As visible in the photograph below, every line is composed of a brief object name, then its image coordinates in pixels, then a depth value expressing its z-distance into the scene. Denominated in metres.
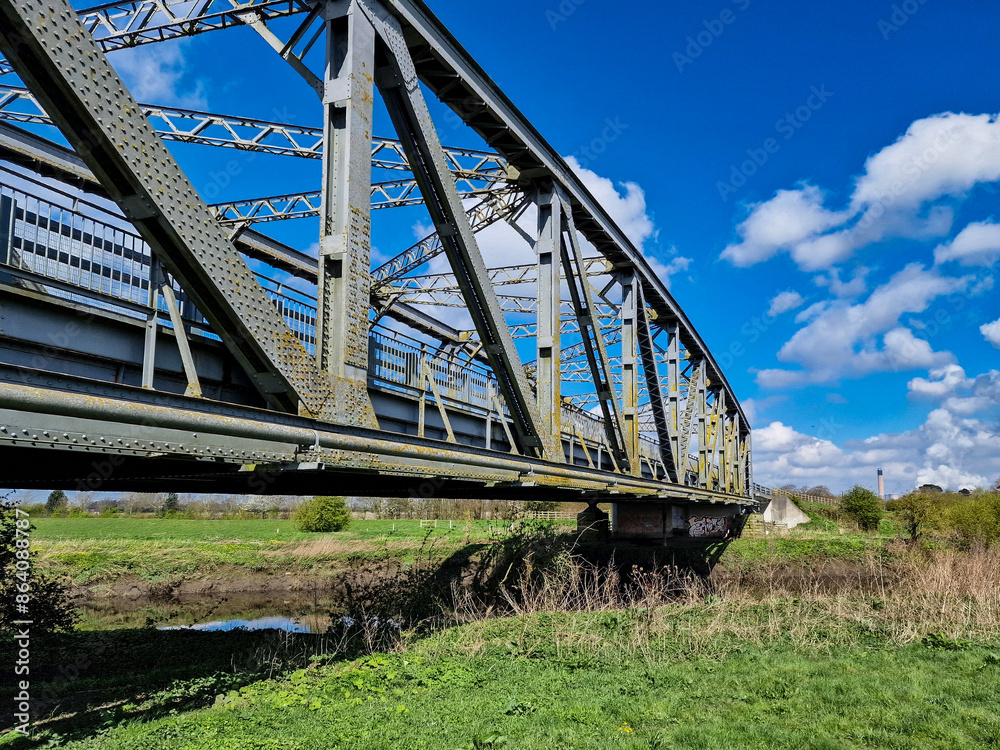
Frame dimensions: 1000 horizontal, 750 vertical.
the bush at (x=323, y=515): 45.12
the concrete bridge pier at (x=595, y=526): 30.09
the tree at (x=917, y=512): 37.81
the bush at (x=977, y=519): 31.77
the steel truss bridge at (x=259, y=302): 5.03
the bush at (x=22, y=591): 14.82
